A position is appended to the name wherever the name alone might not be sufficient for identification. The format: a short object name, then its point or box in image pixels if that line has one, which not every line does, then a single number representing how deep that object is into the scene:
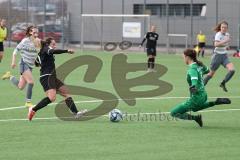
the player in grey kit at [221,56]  20.53
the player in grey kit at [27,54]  17.11
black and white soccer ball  14.35
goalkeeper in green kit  13.60
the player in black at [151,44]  31.80
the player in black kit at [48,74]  14.48
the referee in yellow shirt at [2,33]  31.67
